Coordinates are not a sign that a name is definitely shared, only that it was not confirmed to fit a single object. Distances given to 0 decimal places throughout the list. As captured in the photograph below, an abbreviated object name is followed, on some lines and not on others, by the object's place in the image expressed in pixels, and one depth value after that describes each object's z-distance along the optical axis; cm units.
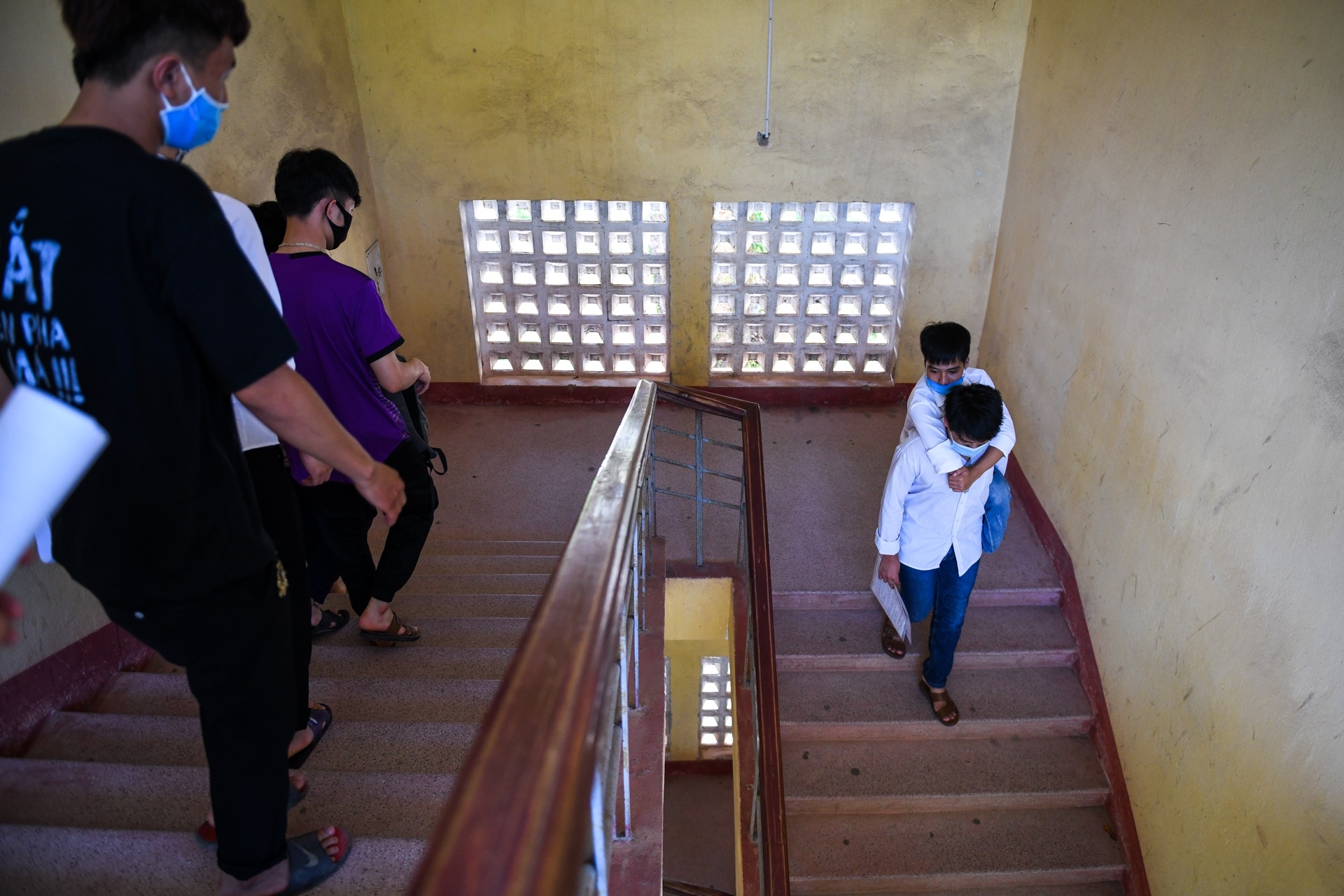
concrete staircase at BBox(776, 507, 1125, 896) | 328
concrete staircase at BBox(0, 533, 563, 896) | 160
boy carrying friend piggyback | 278
